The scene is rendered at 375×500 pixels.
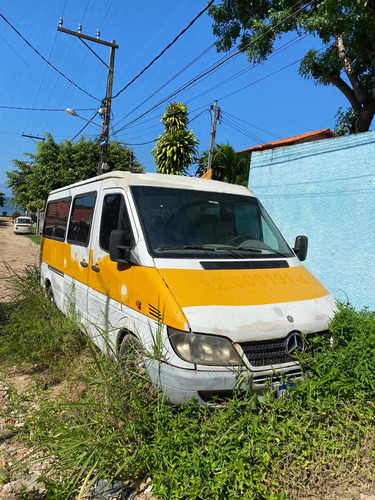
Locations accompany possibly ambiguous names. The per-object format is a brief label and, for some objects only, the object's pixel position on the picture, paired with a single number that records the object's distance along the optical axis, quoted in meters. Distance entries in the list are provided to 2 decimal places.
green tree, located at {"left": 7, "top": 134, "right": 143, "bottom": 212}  24.14
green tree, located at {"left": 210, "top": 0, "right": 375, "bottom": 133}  11.56
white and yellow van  2.57
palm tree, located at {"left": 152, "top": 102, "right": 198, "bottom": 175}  16.80
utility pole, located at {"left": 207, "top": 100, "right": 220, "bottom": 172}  18.49
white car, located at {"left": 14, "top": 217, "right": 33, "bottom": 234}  33.00
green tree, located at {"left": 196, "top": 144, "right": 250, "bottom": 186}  17.95
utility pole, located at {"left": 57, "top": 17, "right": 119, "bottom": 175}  15.99
